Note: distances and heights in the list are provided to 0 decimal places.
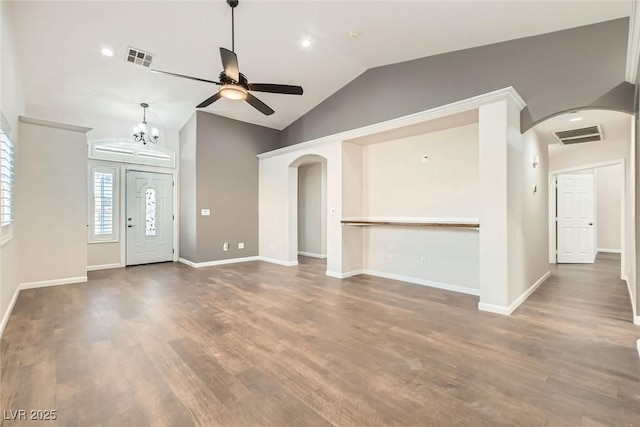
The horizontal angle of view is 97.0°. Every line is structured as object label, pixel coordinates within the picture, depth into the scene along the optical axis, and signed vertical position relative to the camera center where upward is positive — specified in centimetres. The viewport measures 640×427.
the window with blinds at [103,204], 592 +21
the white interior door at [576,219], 673 -14
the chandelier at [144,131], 538 +168
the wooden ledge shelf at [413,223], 394 -16
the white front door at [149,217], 638 -8
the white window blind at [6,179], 295 +40
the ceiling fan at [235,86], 292 +150
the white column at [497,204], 333 +11
